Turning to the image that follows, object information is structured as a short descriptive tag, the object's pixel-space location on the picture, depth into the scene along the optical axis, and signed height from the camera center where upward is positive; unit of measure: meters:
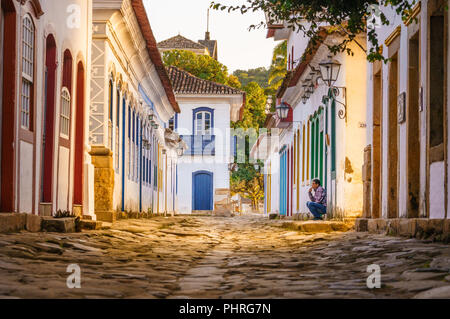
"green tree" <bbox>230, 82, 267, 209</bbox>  57.06 +4.19
